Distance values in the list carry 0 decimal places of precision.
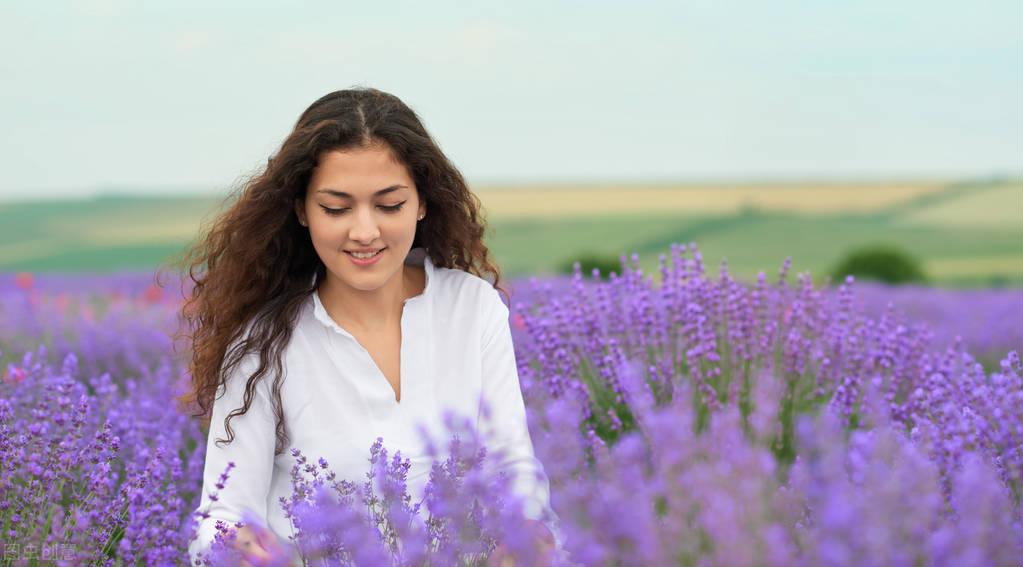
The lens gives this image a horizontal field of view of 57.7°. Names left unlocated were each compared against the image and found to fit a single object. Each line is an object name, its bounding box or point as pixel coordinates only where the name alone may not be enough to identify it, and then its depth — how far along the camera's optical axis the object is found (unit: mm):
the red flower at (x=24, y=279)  6582
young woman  2146
